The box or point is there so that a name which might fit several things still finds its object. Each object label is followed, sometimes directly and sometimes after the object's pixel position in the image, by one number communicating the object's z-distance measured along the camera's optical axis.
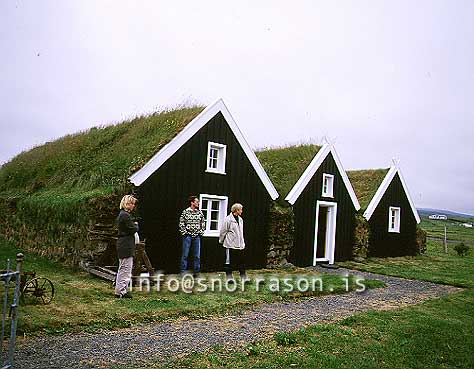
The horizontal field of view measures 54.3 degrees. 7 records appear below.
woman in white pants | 8.69
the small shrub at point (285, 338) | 6.40
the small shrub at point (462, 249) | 24.47
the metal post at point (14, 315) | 4.60
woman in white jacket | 10.79
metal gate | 4.40
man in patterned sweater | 11.15
